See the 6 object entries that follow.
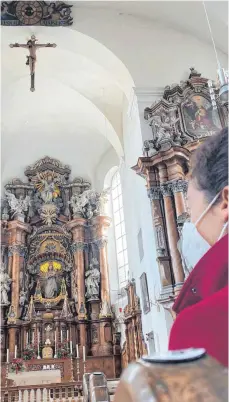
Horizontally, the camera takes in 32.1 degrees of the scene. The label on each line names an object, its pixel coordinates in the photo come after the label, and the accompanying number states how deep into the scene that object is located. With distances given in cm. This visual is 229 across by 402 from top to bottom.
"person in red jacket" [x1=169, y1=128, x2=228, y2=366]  72
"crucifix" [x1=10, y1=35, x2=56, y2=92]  946
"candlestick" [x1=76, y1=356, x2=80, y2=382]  1092
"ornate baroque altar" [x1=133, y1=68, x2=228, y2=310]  784
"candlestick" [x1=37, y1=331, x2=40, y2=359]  1152
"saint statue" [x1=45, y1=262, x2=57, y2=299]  1323
